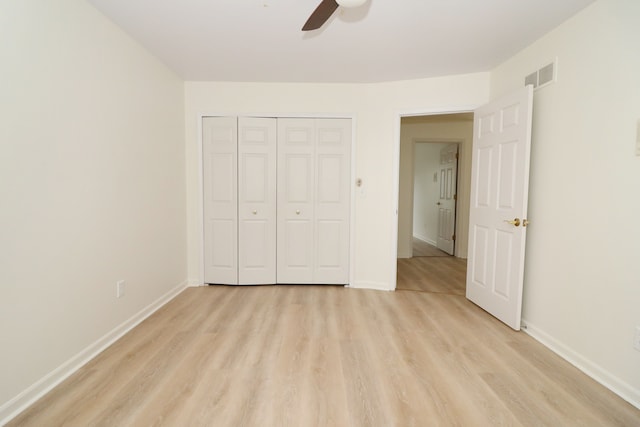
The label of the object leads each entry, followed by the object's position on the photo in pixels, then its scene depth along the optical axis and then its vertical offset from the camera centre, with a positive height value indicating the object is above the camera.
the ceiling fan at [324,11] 1.56 +1.06
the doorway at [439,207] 4.34 -0.27
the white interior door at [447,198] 5.67 -0.11
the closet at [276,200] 3.52 -0.12
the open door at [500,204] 2.45 -0.10
